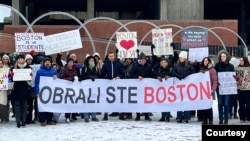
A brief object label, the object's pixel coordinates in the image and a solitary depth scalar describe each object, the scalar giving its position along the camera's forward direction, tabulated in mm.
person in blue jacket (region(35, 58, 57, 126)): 11641
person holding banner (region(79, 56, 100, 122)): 12105
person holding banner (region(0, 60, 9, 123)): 11789
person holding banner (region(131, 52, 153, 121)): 12227
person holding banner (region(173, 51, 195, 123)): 11852
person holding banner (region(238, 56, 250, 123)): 12219
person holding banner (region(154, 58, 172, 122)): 12004
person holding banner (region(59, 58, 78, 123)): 12016
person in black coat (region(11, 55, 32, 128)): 11406
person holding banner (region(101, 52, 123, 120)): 12305
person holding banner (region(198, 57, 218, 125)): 11586
